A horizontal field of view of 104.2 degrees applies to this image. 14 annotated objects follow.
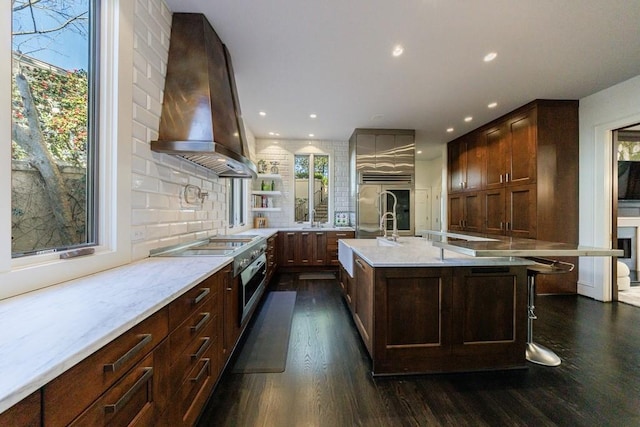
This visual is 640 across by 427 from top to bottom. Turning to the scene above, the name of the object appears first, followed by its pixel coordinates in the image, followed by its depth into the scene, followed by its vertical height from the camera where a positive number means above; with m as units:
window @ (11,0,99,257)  1.09 +0.44
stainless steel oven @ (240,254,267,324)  2.18 -0.72
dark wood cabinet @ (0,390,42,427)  0.50 -0.42
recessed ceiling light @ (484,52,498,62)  2.52 +1.61
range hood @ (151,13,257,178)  1.91 +0.92
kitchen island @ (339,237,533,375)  1.84 -0.75
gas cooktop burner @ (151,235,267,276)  1.95 -0.32
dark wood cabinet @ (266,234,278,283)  3.95 -0.74
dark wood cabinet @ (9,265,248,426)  0.62 -0.56
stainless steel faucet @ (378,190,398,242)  2.67 -0.25
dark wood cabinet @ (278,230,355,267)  4.97 -0.72
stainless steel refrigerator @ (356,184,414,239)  4.86 +0.16
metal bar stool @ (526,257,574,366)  1.99 -0.89
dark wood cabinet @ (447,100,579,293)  3.56 +0.56
